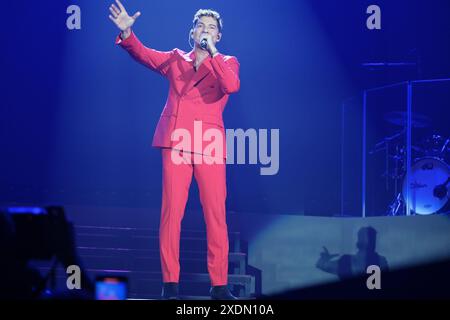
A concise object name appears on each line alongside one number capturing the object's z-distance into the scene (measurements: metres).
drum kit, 12.52
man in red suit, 10.40
